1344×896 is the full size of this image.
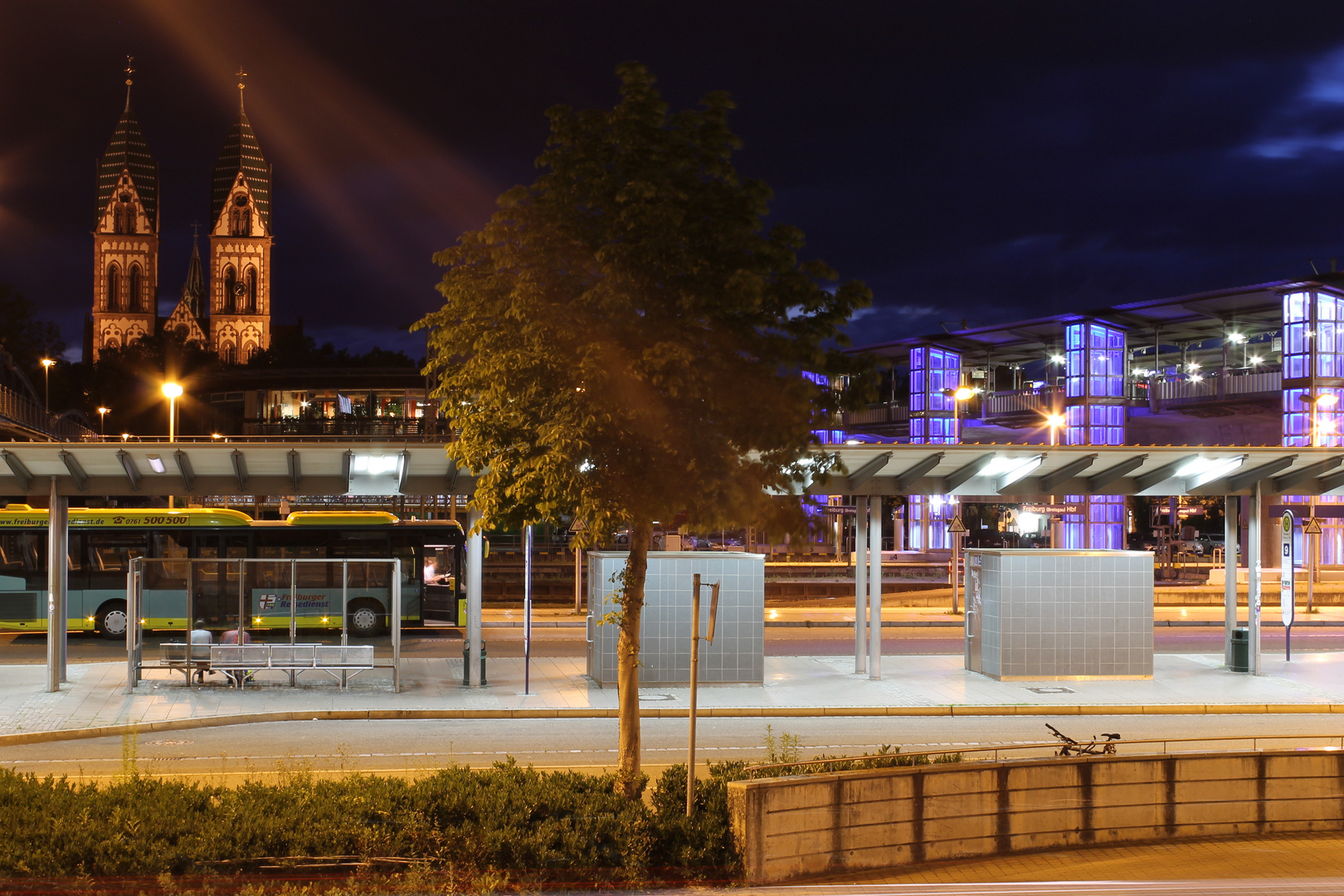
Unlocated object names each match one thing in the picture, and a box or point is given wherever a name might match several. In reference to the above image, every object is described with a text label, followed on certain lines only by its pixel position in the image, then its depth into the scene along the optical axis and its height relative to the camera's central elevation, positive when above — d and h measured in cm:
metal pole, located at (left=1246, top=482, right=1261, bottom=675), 2097 -117
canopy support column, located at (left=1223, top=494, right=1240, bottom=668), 2141 -140
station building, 4691 +528
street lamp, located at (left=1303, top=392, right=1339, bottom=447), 4622 +369
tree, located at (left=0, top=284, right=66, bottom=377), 8269 +1130
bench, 1877 -265
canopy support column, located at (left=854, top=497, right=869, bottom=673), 2033 -166
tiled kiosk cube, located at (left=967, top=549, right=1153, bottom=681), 1994 -200
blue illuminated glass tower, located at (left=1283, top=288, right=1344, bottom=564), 4647 +525
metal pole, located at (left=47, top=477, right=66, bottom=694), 1831 -153
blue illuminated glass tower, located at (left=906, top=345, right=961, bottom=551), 5941 +389
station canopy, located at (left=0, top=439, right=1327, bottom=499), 1808 +40
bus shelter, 2505 -215
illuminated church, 16512 +3109
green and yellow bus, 2525 -165
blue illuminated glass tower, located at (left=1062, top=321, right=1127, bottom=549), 5078 +393
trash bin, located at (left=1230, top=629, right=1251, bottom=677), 2170 -280
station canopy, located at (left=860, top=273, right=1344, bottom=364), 4978 +803
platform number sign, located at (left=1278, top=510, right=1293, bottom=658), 2062 -147
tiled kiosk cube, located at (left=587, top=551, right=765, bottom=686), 1886 -207
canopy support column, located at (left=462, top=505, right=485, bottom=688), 1881 -159
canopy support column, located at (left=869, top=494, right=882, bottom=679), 2002 -161
